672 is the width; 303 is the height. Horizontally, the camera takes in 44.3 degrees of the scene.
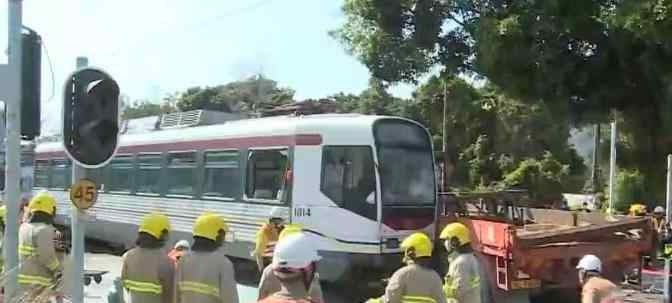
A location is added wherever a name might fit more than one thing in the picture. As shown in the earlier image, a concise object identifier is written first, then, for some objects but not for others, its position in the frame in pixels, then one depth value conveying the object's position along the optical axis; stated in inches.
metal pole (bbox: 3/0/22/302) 272.5
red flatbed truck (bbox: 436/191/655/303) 420.2
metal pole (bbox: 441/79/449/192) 1083.7
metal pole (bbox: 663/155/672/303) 458.6
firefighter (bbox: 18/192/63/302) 321.1
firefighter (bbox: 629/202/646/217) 634.8
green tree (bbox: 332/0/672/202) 418.6
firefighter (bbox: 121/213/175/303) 263.1
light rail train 497.7
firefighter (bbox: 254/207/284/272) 430.6
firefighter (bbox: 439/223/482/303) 311.1
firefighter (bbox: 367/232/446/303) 266.2
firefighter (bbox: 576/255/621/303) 249.4
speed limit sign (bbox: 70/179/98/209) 241.0
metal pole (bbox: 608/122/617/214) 747.4
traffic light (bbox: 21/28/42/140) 283.6
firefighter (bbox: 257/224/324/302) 262.5
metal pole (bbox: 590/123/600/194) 1169.4
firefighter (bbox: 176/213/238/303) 241.0
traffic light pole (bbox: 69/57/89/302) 240.8
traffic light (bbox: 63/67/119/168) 249.1
